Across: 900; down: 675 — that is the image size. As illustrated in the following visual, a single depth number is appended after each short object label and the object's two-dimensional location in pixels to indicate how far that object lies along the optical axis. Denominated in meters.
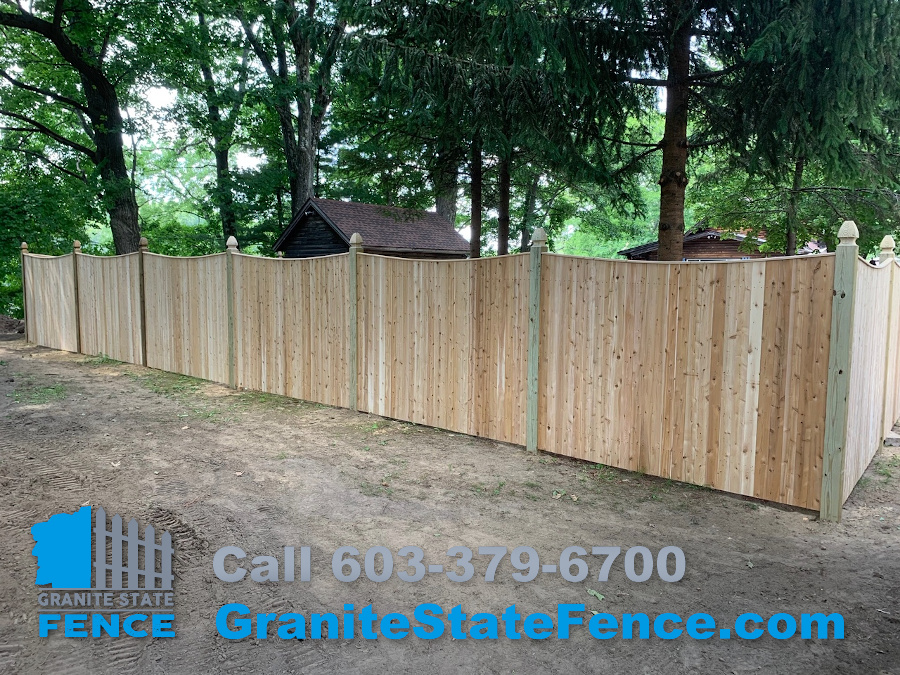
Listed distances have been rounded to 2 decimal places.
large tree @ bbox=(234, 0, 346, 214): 17.91
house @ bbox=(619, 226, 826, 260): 19.50
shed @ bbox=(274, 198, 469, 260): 17.25
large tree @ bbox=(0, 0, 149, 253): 14.53
